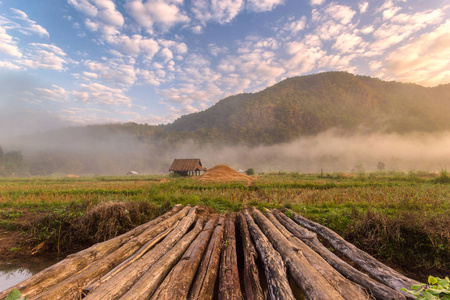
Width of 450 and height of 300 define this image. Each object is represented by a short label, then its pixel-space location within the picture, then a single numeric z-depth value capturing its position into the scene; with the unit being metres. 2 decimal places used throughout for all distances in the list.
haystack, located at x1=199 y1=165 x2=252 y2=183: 23.70
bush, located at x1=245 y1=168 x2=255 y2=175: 39.67
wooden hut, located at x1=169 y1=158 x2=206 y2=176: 30.94
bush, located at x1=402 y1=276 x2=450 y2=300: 1.37
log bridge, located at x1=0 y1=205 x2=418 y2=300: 2.30
